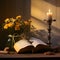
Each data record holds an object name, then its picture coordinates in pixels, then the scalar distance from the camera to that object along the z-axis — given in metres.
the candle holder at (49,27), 3.00
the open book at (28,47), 2.66
